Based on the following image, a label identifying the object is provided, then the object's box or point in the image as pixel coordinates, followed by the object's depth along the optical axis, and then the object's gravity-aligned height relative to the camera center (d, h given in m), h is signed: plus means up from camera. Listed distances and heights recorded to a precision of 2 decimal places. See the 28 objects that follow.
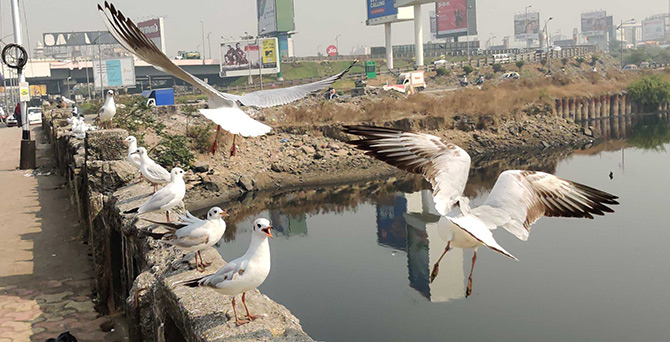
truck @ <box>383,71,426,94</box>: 52.45 -0.49
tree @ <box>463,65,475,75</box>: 67.99 +0.39
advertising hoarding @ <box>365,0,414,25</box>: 72.31 +6.84
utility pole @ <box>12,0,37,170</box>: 20.28 -0.93
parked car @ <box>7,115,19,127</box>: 42.56 -1.46
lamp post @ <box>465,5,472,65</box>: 105.38 +7.51
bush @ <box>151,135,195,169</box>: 24.70 -2.29
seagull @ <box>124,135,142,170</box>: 10.91 -0.98
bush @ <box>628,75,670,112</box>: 53.38 -2.27
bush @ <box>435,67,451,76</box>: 67.06 +0.25
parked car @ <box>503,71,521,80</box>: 61.50 -0.45
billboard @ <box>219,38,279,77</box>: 70.56 +2.91
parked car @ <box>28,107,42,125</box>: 44.15 -1.28
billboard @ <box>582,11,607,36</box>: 169.25 +10.51
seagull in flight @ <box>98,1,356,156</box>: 6.86 -0.09
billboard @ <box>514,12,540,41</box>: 144.75 +9.03
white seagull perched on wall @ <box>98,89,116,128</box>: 16.31 -0.41
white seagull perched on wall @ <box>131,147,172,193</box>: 9.58 -1.13
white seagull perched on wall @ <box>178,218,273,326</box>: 4.88 -1.32
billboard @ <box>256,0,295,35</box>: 97.81 +9.64
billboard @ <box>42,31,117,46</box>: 152.88 +12.60
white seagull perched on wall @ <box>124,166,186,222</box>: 7.65 -1.20
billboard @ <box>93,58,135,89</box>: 60.81 +1.74
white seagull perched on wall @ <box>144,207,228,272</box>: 6.31 -1.35
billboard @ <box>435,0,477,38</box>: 105.56 +8.62
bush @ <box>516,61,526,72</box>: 71.31 +0.63
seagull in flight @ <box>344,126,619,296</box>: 5.54 -0.97
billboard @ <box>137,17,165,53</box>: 125.12 +11.39
